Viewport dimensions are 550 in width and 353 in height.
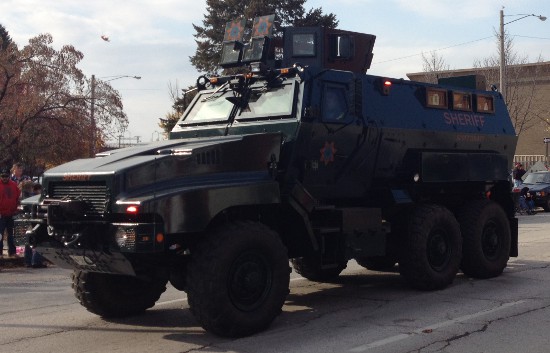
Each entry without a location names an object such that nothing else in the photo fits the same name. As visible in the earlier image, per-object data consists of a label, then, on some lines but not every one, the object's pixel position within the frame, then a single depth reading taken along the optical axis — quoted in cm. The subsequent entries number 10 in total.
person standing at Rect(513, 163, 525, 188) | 2700
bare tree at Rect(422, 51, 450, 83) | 4228
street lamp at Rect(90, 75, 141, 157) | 2448
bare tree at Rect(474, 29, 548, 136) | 4156
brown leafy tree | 2222
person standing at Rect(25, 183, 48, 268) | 1340
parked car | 2791
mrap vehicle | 735
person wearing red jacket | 1379
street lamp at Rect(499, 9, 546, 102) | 3142
